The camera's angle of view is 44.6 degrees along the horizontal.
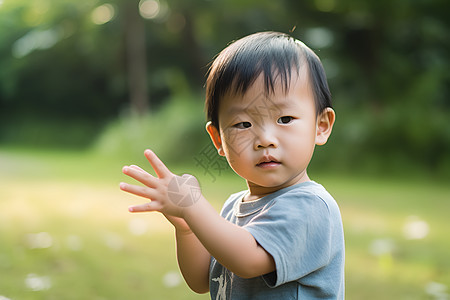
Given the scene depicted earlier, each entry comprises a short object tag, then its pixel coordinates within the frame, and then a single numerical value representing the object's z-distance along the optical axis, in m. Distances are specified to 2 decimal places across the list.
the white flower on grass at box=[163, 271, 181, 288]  2.34
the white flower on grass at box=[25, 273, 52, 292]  2.21
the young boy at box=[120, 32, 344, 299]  0.98
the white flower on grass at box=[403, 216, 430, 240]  3.19
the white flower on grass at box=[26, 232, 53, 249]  2.98
